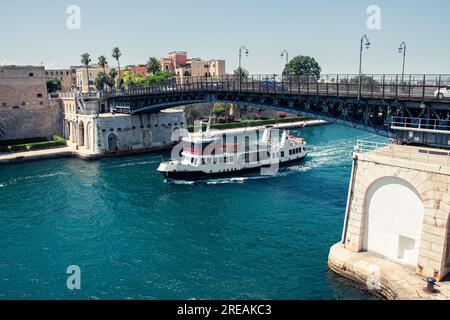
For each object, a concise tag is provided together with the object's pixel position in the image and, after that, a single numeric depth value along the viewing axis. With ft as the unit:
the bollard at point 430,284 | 65.90
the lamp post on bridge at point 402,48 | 122.21
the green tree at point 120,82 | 364.75
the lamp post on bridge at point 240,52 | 169.54
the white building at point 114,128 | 217.97
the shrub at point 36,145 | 211.41
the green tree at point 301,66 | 425.28
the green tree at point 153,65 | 371.72
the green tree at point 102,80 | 346.74
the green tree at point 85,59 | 310.86
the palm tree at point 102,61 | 326.24
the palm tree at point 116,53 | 320.50
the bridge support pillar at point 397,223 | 69.72
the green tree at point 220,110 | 320.52
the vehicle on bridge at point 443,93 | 93.40
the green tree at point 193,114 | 306.08
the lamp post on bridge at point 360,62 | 105.89
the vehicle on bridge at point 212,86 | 173.11
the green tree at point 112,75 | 364.69
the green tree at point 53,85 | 384.88
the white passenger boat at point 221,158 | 156.59
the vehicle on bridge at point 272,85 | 141.95
